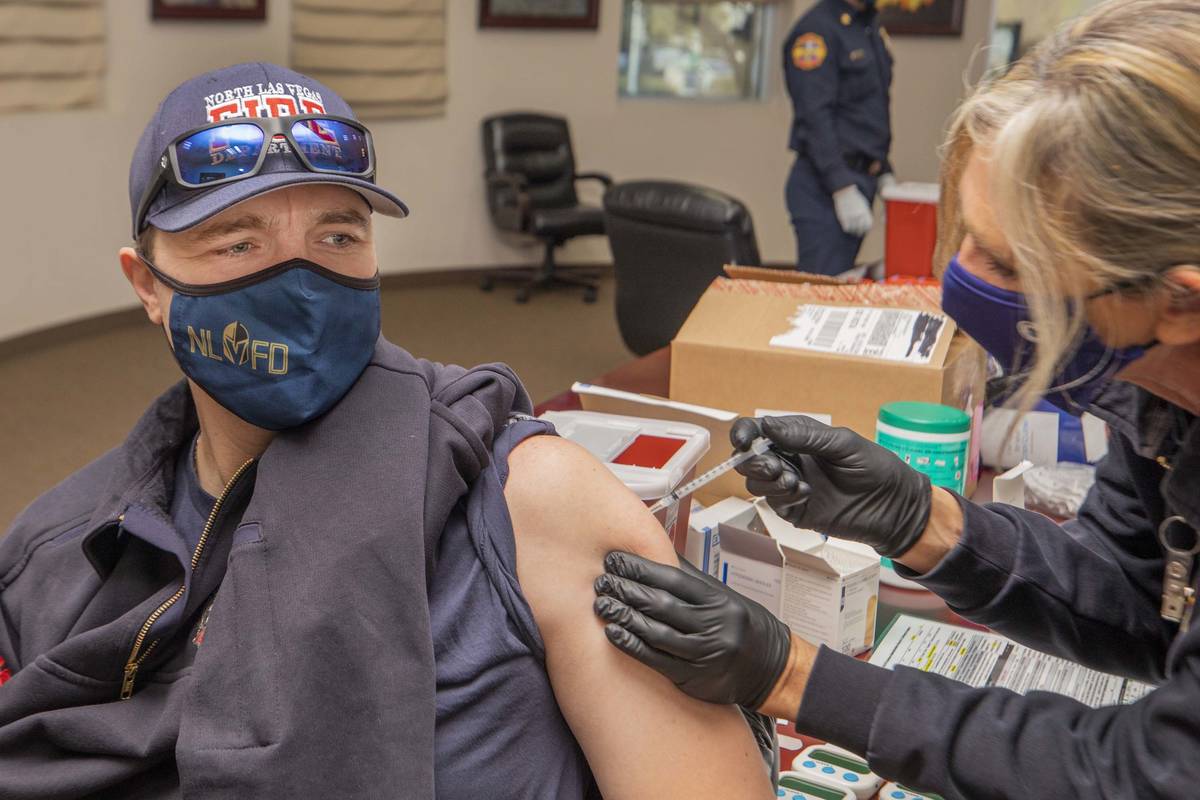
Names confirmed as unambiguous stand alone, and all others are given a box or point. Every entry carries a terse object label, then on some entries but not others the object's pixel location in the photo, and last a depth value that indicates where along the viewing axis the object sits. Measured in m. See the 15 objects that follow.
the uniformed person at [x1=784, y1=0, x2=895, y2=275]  4.91
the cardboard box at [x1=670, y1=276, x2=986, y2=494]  1.90
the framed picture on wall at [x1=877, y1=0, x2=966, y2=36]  8.19
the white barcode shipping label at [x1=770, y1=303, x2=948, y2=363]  1.94
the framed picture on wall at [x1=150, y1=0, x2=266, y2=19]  5.75
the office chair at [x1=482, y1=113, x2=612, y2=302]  7.10
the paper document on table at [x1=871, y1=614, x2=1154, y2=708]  1.47
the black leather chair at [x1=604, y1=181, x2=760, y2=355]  4.09
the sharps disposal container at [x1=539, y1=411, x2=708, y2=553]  1.51
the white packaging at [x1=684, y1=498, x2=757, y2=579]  1.56
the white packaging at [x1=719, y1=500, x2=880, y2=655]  1.49
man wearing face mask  1.07
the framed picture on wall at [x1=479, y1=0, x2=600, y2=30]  7.26
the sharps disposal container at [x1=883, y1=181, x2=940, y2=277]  3.22
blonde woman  0.96
